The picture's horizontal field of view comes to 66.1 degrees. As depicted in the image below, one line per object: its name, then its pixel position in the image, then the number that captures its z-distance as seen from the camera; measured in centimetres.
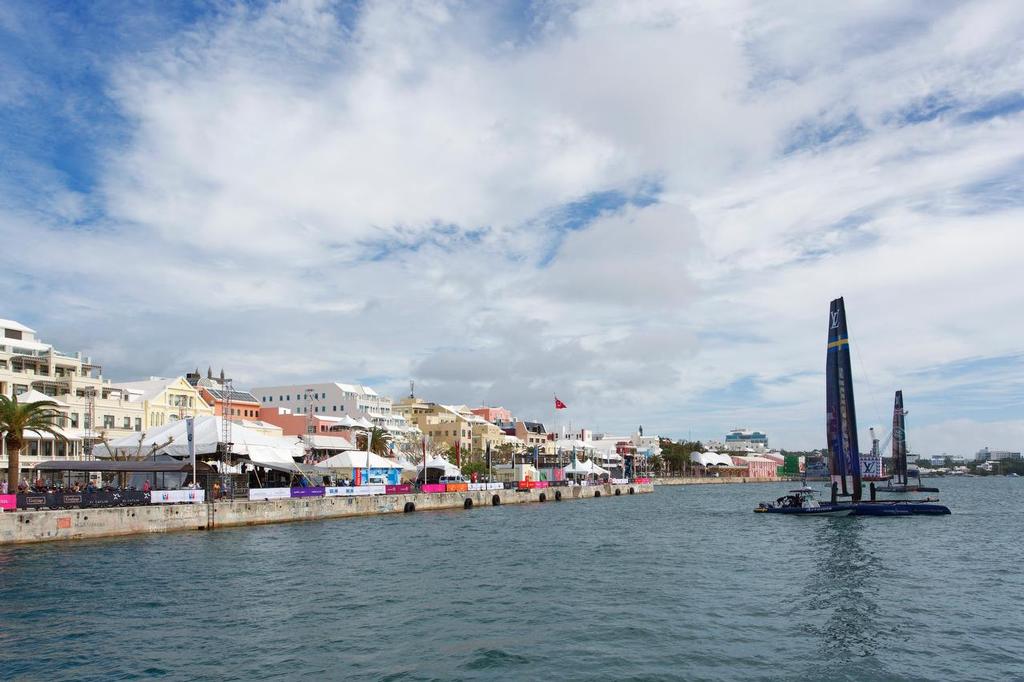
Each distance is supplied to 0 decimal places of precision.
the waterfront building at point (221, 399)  13725
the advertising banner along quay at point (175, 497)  5562
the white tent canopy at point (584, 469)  14200
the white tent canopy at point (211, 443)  7044
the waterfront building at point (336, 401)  16925
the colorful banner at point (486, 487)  9711
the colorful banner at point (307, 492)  6819
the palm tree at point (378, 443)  12500
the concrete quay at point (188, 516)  4741
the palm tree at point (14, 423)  5794
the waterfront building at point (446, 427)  17600
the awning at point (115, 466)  6100
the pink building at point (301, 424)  13688
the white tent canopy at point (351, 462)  8669
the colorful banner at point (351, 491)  7244
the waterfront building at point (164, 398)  9812
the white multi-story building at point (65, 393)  8225
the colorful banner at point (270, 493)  6431
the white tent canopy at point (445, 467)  10376
